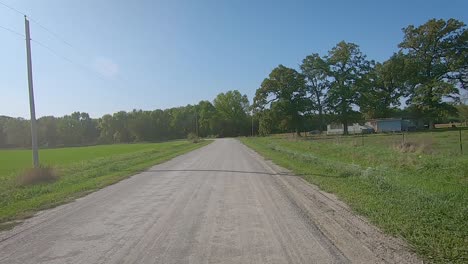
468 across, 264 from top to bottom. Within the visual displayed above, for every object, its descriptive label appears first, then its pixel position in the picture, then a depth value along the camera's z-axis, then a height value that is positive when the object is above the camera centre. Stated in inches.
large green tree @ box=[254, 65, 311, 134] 2920.8 +265.9
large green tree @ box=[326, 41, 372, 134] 2871.6 +348.9
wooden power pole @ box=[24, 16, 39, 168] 690.2 +73.7
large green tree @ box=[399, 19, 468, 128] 2571.1 +408.7
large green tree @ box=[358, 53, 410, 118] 2800.2 +291.0
